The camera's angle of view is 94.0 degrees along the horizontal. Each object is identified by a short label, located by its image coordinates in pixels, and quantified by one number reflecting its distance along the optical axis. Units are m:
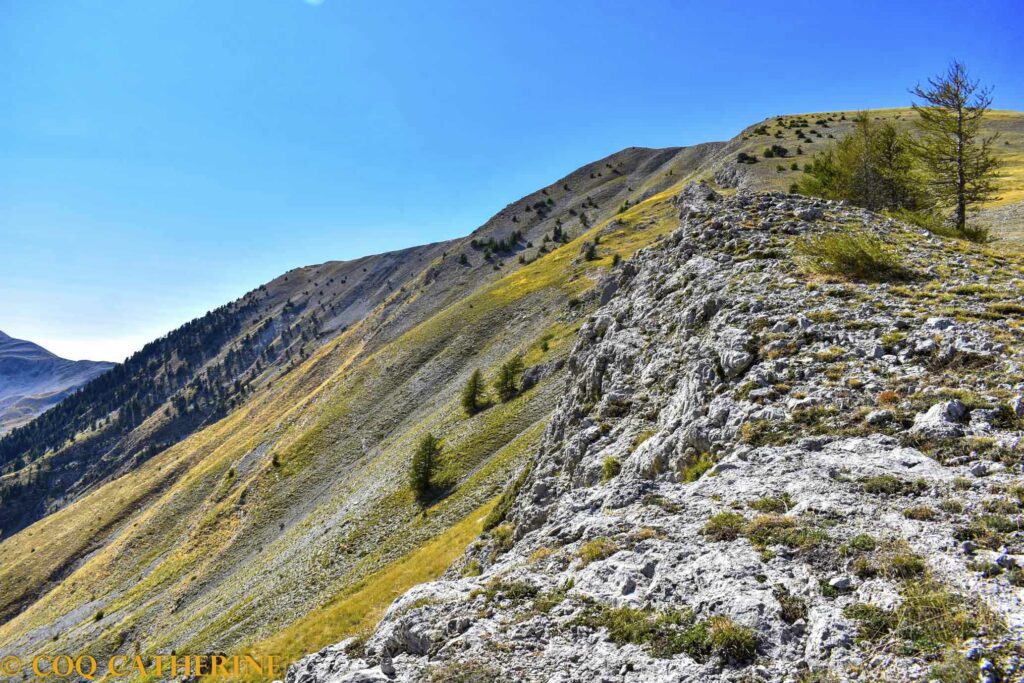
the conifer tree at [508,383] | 55.44
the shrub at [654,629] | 7.58
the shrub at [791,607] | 7.44
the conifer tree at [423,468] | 46.19
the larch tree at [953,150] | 34.84
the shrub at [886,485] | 9.20
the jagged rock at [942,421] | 10.09
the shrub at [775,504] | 9.87
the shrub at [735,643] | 7.11
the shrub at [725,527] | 9.72
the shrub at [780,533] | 8.68
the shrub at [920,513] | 8.23
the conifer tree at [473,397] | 57.56
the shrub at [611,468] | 16.75
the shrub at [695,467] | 13.06
